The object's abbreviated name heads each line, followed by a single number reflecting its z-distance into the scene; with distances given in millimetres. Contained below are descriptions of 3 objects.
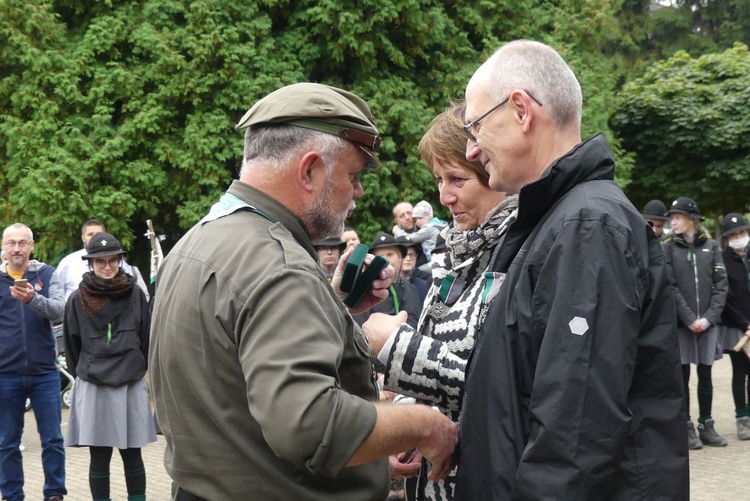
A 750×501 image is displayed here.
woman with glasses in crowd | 6594
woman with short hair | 2566
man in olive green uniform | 1968
